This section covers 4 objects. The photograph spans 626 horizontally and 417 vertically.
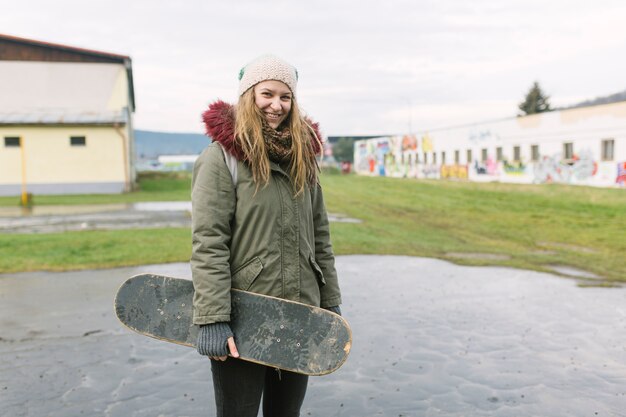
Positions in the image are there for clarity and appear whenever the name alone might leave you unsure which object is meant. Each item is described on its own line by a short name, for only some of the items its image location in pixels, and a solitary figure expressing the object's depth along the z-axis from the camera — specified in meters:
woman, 2.43
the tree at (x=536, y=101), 68.31
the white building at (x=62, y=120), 29.97
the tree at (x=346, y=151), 88.62
